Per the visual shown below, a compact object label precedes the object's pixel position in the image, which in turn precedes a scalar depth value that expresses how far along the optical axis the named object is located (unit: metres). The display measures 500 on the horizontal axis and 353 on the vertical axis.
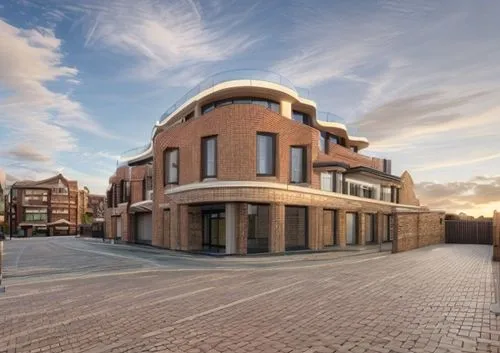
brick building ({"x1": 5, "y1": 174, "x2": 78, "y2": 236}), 77.12
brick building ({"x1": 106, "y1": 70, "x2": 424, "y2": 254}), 21.81
